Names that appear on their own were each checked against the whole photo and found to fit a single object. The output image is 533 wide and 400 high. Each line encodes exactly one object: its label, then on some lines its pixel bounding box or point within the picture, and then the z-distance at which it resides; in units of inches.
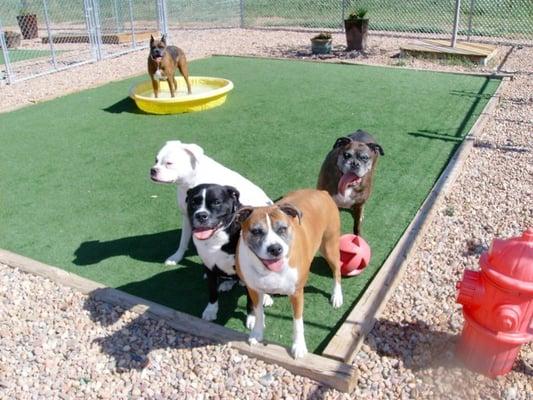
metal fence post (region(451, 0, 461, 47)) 464.8
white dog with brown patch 149.2
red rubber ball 154.1
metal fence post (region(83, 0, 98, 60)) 534.9
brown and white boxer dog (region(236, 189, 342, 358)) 106.3
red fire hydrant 105.0
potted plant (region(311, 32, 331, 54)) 523.2
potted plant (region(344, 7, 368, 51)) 528.4
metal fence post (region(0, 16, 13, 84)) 444.9
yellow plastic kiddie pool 326.6
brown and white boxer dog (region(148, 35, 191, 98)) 335.6
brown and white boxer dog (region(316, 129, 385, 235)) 160.6
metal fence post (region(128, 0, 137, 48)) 575.3
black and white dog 127.8
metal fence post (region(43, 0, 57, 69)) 491.8
